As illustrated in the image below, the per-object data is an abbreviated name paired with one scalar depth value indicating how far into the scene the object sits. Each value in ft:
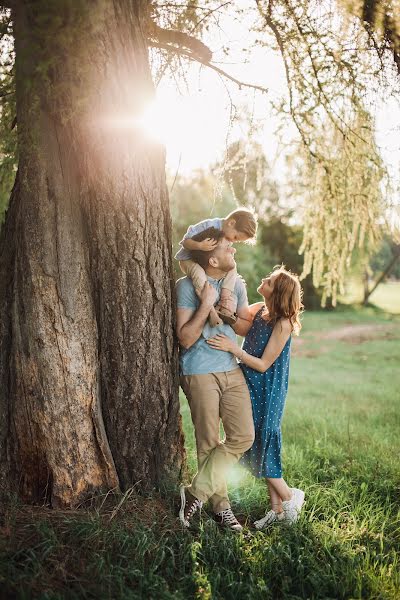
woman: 12.17
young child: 12.07
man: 11.60
